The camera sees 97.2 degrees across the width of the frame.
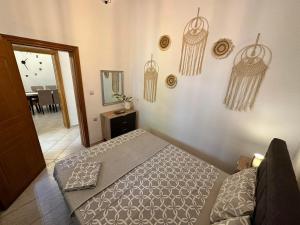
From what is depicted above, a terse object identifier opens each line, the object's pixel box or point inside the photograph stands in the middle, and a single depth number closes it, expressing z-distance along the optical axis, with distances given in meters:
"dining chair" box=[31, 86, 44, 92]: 5.59
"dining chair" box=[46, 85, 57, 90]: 5.75
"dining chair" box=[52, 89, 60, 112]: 4.93
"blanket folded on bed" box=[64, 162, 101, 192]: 1.24
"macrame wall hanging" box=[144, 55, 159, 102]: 2.63
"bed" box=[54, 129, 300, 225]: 0.79
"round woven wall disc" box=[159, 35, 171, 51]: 2.30
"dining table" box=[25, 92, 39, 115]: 4.67
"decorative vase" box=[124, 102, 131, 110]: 3.12
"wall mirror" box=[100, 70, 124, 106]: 2.77
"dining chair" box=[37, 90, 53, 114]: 4.65
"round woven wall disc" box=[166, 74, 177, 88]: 2.38
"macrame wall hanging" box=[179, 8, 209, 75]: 1.93
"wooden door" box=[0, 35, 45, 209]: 1.52
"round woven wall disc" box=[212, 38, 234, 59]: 1.76
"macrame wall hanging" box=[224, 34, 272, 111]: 1.58
